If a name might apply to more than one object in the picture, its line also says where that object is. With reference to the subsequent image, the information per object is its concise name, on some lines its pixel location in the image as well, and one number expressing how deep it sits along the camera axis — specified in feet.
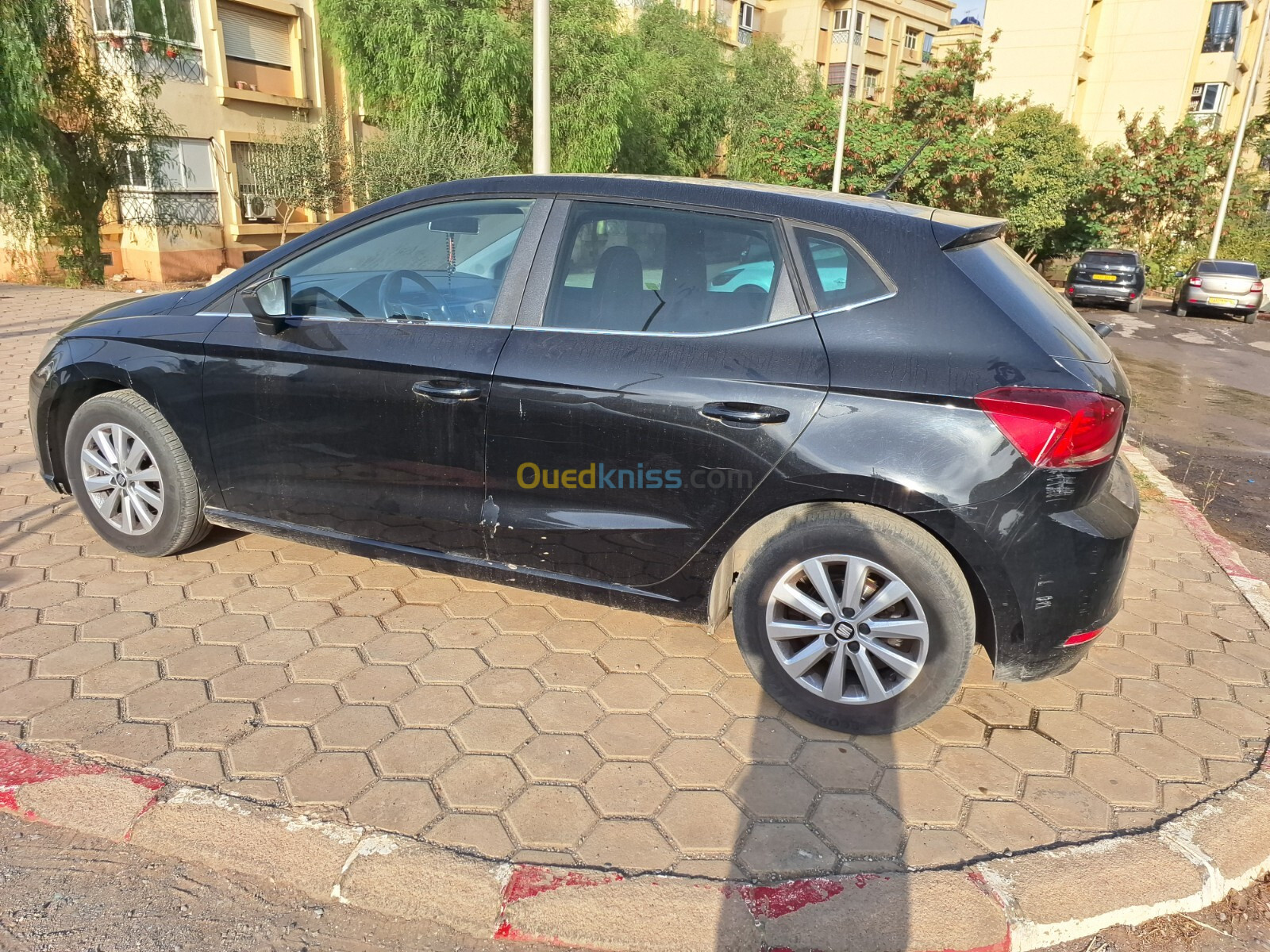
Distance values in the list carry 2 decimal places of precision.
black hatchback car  9.09
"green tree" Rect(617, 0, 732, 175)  89.30
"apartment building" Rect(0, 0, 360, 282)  56.95
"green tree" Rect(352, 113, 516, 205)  61.41
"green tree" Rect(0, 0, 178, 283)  46.80
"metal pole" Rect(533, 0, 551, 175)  26.94
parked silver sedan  67.51
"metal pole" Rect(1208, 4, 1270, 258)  90.68
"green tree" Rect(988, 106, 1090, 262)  88.69
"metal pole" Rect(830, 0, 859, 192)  65.94
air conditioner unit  68.90
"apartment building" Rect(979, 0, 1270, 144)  111.24
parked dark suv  72.43
